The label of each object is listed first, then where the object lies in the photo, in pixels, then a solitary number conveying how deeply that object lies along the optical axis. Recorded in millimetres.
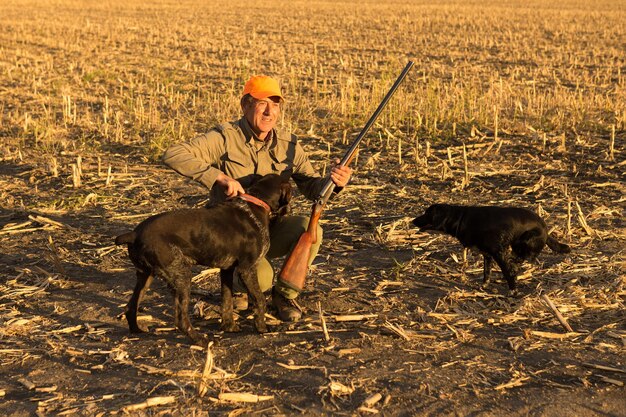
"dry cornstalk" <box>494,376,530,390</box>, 4509
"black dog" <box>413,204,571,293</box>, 6281
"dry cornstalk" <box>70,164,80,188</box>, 9273
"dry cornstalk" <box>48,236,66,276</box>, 6625
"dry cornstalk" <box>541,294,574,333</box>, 5320
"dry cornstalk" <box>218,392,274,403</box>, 4320
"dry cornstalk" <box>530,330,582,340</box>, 5238
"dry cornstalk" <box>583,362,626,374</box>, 4695
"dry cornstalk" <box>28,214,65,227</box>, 7859
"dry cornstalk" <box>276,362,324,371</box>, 4773
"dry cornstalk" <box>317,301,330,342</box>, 5234
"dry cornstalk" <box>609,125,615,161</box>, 10303
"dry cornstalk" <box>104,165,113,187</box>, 9289
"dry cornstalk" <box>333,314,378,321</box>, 5594
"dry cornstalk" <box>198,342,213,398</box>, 4410
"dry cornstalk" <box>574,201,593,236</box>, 7355
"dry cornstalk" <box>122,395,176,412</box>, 4219
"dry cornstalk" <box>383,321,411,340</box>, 5215
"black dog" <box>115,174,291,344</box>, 4973
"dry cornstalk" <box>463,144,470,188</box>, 9328
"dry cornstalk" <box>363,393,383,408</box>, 4289
